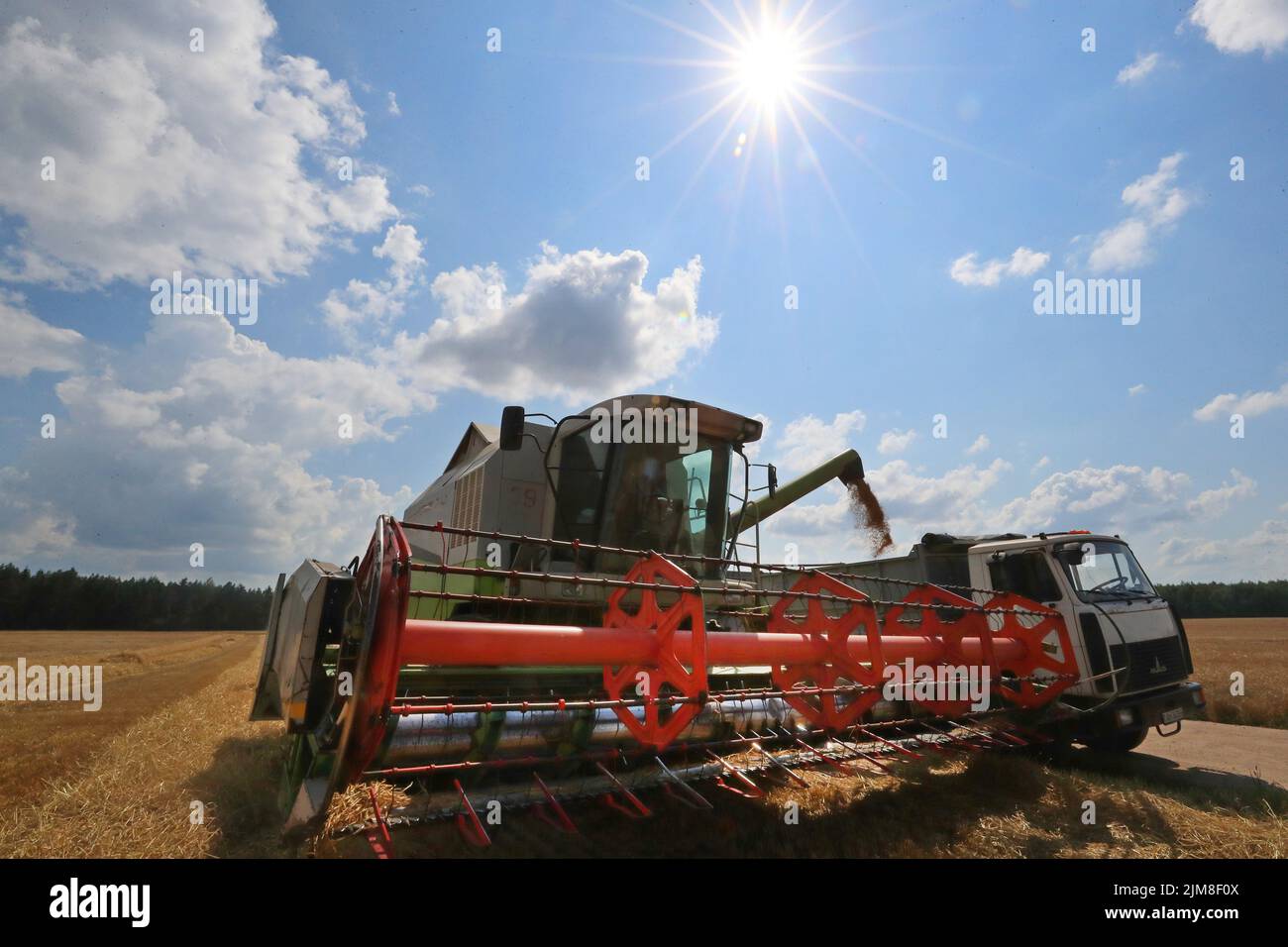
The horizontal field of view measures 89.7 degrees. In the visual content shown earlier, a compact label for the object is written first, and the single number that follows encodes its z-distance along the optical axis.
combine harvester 2.74
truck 5.96
